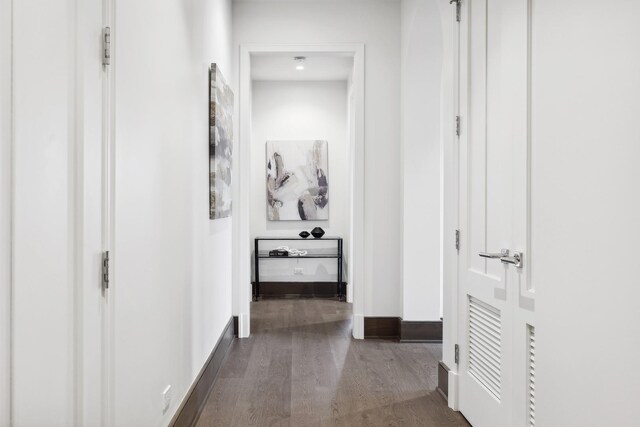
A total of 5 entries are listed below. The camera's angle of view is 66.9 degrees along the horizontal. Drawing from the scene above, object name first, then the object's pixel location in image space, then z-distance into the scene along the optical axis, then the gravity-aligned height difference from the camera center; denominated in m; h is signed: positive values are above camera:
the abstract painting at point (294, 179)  5.97 +0.37
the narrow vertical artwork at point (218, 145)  2.89 +0.40
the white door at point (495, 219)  1.82 -0.04
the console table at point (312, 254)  5.73 -0.56
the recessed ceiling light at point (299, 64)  5.13 +1.57
